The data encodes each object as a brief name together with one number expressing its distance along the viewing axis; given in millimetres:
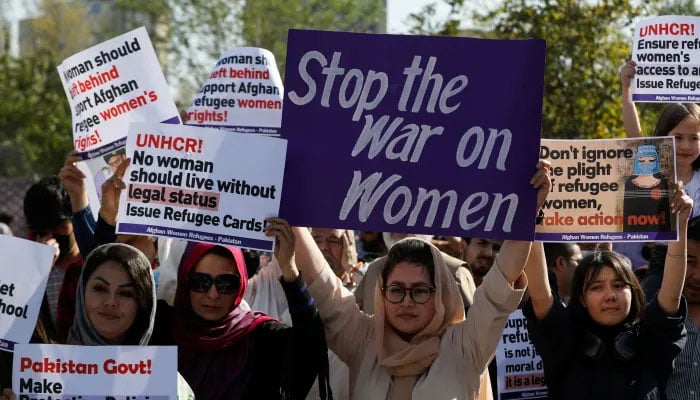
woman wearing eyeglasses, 4984
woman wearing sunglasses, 5027
